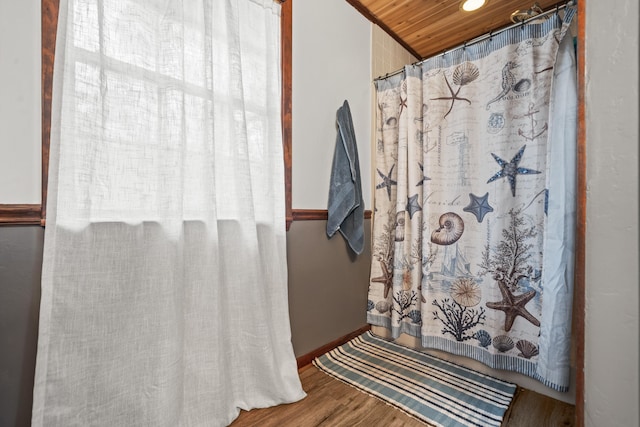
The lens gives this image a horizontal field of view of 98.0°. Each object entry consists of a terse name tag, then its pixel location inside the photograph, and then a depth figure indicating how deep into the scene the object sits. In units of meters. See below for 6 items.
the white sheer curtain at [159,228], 0.84
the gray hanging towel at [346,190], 1.65
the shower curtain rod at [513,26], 1.19
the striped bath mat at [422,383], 1.16
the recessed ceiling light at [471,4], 1.79
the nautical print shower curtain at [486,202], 1.15
